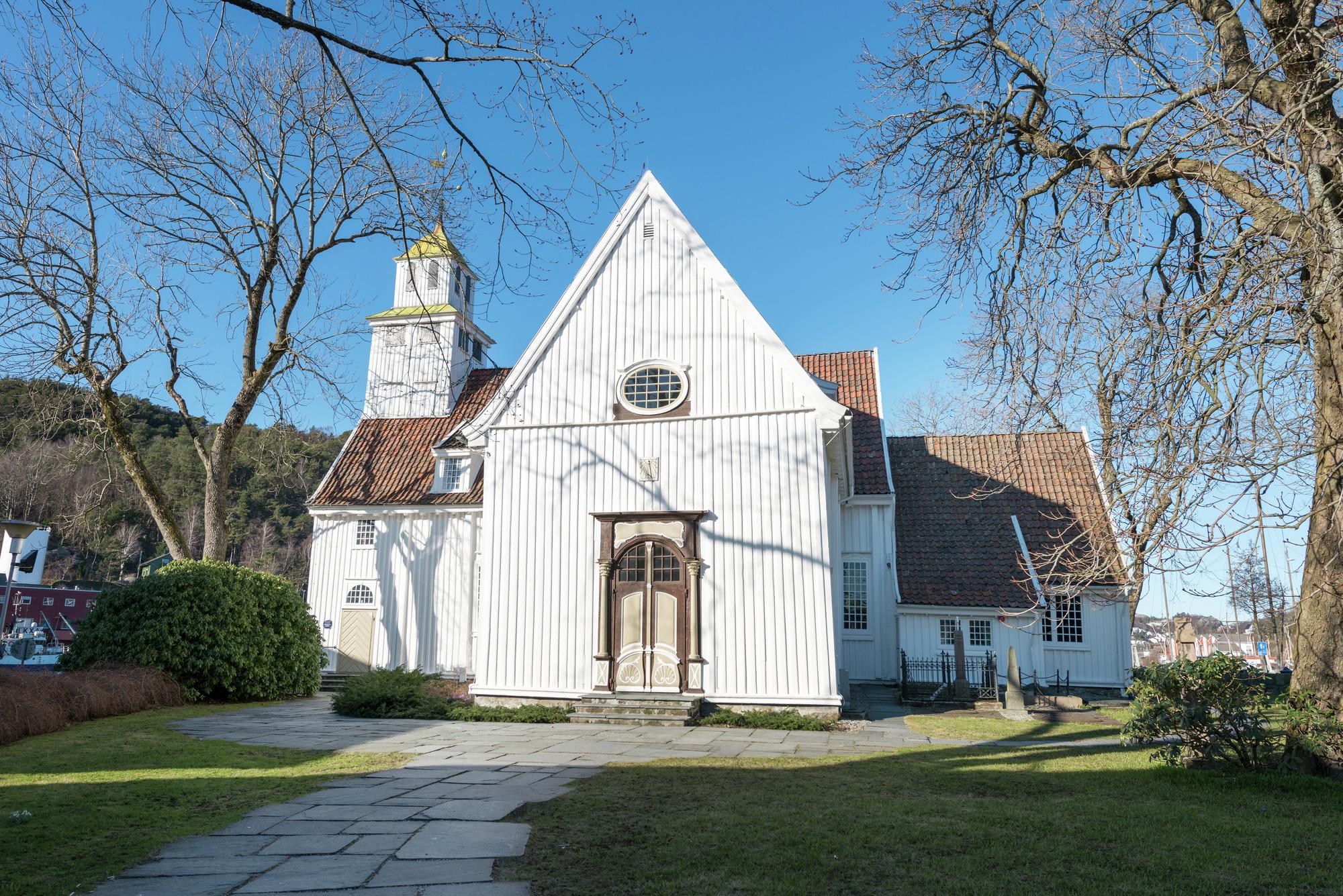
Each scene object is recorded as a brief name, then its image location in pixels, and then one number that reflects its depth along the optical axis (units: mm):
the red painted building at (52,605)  32625
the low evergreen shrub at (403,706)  14773
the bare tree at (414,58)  4871
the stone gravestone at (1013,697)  16094
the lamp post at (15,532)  13977
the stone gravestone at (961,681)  18672
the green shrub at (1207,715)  8383
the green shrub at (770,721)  13883
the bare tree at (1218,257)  6703
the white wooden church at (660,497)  14789
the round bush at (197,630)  16172
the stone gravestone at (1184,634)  21719
